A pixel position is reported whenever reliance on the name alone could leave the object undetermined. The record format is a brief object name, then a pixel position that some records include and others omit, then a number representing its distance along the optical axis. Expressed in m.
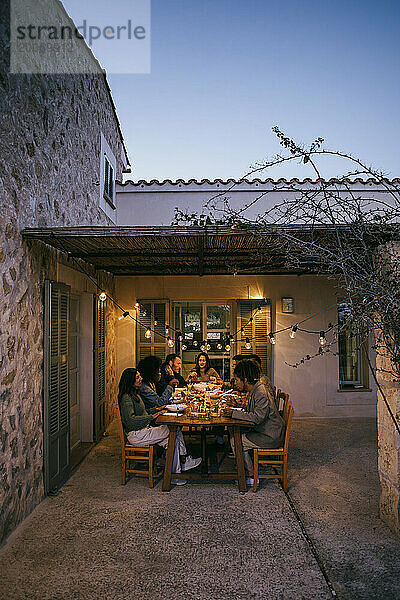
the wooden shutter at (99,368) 7.21
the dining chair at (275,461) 5.12
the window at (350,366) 9.27
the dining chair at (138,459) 5.25
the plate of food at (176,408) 5.69
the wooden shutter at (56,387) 4.81
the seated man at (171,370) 7.77
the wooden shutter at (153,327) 9.35
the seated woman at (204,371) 8.19
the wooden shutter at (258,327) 9.13
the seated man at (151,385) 6.34
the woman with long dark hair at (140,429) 5.37
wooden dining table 5.07
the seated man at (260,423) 5.20
